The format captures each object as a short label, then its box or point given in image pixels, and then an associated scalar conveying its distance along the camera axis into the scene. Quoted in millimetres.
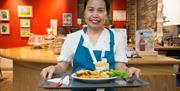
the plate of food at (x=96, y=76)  1227
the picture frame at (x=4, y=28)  8359
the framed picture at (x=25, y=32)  8391
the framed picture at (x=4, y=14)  8302
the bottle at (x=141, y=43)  2888
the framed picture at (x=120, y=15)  8745
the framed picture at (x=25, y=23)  8375
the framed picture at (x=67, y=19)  8523
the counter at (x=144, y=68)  2602
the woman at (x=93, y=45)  1555
